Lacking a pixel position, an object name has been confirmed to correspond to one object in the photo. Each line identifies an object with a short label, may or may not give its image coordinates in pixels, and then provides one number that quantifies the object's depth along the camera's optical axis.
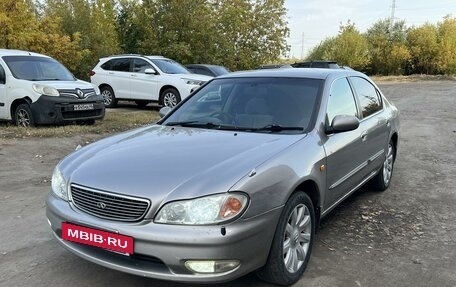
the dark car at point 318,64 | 15.82
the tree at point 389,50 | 45.38
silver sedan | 2.90
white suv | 14.14
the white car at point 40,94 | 9.94
